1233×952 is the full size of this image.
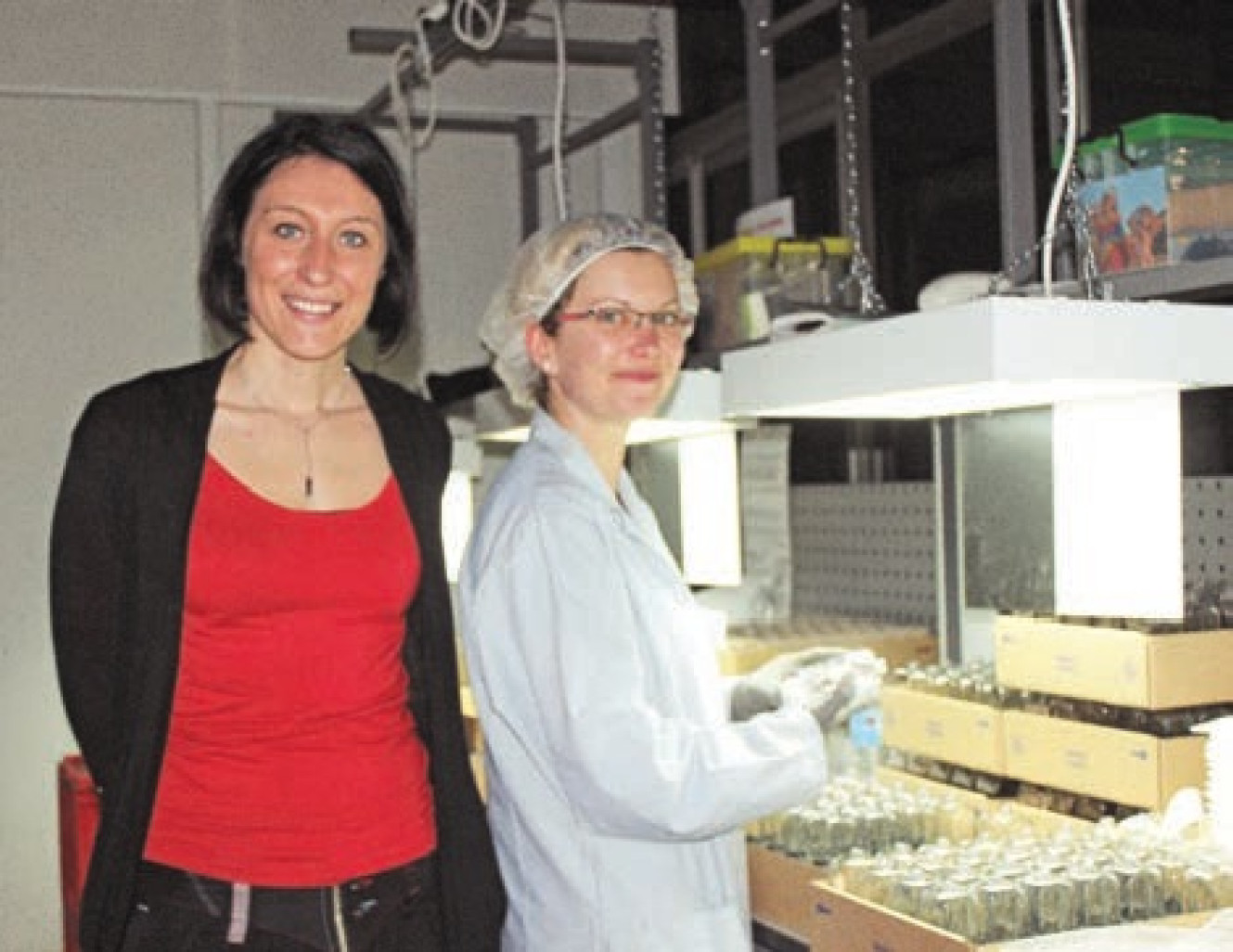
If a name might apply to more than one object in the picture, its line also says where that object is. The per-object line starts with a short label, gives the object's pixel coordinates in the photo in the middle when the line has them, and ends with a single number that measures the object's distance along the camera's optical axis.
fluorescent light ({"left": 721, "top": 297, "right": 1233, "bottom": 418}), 1.59
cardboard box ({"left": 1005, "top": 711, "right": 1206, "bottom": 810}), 2.31
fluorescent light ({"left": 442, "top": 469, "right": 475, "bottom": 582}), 3.96
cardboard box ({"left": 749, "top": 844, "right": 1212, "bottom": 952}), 1.89
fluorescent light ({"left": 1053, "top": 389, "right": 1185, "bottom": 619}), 1.94
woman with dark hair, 1.80
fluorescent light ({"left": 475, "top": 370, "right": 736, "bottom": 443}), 2.47
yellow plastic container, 2.76
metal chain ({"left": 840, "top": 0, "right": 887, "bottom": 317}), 2.31
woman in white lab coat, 1.89
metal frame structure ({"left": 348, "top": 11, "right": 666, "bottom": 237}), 3.38
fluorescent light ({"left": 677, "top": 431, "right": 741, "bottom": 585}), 3.00
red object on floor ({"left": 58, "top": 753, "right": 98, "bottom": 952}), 3.94
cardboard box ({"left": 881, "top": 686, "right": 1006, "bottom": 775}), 2.60
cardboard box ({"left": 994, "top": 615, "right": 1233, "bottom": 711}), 2.33
